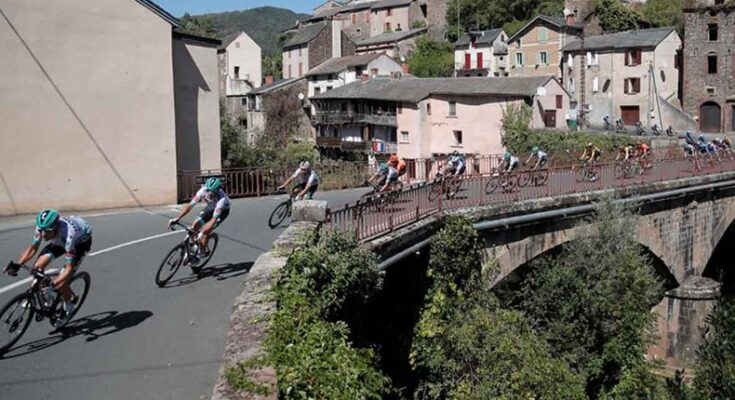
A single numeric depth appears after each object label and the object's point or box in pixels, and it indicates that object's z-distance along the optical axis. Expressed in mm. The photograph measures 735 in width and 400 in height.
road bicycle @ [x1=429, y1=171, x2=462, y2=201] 15312
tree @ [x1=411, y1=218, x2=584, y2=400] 13625
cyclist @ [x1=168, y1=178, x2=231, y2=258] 11492
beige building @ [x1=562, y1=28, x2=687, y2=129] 55812
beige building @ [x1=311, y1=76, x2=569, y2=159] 45312
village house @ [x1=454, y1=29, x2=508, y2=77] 72875
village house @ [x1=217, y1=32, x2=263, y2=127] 80625
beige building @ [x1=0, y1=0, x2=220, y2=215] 18359
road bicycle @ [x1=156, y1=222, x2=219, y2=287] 11164
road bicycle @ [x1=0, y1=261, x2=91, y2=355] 8227
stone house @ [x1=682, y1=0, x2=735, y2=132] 54000
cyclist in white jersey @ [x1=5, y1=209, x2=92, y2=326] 8531
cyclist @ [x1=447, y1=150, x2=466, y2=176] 19594
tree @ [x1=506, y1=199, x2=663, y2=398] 16969
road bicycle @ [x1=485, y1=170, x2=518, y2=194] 16812
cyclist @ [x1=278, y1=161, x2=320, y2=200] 16112
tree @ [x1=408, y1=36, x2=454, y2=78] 76688
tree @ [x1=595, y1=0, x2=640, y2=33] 73250
